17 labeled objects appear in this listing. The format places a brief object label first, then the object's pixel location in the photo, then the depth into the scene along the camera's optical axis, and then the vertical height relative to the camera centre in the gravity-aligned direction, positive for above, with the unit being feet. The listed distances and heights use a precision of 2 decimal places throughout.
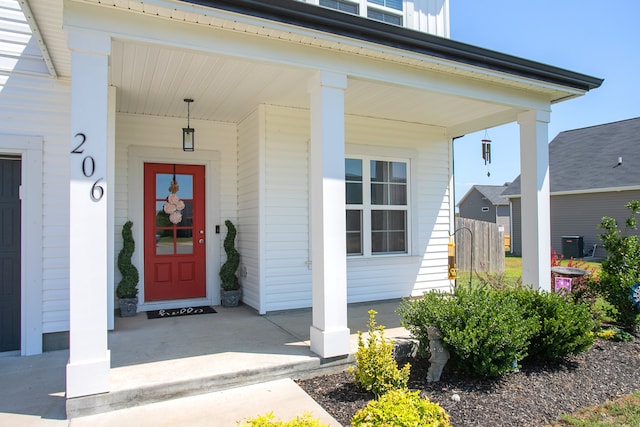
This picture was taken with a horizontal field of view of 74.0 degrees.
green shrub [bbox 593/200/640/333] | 17.34 -2.17
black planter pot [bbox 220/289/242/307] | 21.09 -3.73
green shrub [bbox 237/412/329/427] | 6.64 -3.18
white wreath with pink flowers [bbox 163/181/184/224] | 21.24 +0.87
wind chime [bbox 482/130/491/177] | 26.60 +4.56
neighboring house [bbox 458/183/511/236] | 93.81 +3.81
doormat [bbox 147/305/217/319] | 19.40 -4.17
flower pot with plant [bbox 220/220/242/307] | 21.13 -2.53
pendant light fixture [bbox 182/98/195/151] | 19.43 +3.90
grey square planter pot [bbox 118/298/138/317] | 19.12 -3.74
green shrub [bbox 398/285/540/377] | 11.93 -3.10
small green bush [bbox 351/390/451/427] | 7.46 -3.49
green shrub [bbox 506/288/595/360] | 13.51 -3.39
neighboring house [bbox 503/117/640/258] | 53.57 +4.61
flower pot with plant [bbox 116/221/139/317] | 19.12 -2.54
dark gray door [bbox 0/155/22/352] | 15.03 -1.05
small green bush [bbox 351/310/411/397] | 11.14 -3.94
